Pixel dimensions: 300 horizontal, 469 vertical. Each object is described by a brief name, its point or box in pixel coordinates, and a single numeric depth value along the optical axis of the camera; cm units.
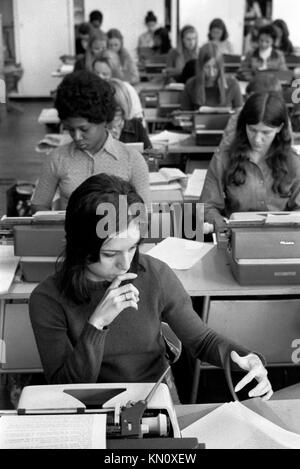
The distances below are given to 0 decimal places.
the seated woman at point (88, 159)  279
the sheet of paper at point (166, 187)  351
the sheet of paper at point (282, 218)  229
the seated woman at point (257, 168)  286
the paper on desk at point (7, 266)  222
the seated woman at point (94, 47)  693
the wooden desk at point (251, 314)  228
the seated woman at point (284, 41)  828
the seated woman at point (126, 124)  370
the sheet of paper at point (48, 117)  524
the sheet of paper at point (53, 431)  109
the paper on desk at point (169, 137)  450
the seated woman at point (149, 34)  1010
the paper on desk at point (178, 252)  246
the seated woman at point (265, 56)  727
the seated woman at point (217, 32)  834
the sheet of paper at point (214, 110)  443
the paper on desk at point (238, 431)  132
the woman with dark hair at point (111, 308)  159
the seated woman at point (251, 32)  967
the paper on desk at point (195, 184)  342
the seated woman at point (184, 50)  793
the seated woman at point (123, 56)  717
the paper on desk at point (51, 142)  437
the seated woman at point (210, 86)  546
